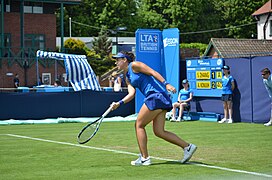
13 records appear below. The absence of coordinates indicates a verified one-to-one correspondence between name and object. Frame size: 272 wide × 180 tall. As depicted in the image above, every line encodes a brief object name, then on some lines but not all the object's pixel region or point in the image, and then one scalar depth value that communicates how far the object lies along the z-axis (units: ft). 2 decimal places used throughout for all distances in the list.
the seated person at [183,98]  75.87
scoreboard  75.92
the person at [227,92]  71.51
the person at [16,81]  152.56
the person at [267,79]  64.80
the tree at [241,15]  276.41
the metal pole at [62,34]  175.38
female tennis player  33.04
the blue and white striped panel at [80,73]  95.04
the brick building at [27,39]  162.30
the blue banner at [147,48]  84.53
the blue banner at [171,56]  82.12
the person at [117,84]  89.82
